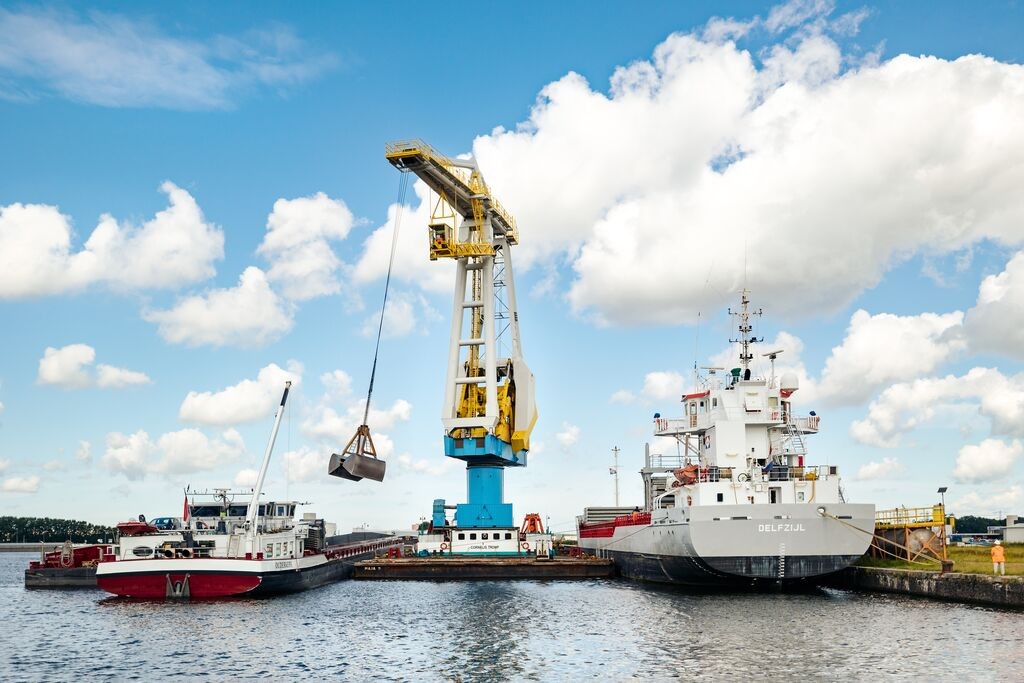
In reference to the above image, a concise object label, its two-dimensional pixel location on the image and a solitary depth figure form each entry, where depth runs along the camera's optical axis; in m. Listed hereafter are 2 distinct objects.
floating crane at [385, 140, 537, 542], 65.94
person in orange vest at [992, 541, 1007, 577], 37.59
